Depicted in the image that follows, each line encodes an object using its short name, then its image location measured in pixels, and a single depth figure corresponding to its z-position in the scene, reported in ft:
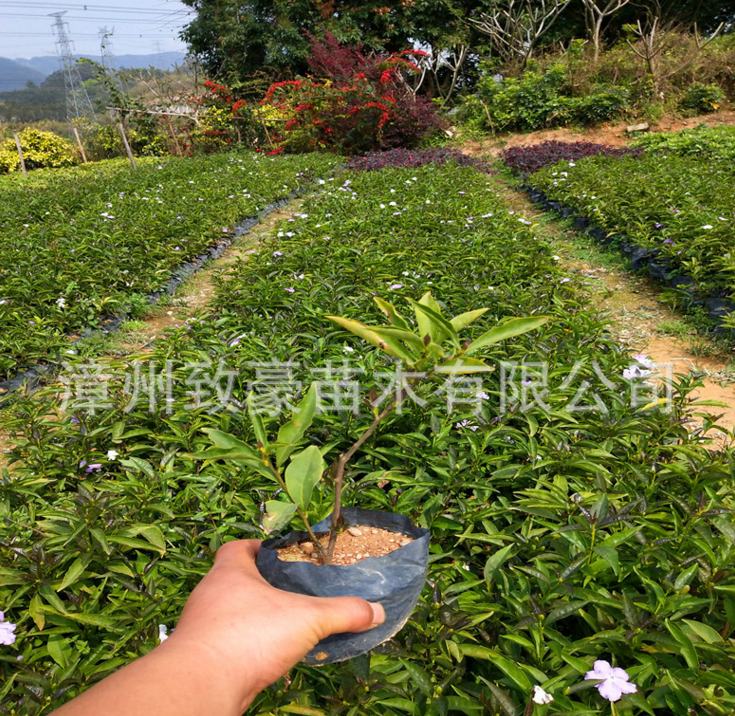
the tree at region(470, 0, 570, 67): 46.44
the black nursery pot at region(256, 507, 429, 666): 2.63
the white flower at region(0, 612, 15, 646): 3.89
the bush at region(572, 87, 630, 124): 36.35
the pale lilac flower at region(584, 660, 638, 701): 3.19
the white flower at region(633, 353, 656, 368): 6.77
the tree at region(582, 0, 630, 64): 41.52
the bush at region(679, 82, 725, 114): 36.52
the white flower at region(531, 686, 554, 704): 3.15
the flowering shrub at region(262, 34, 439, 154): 38.34
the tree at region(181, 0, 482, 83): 49.90
